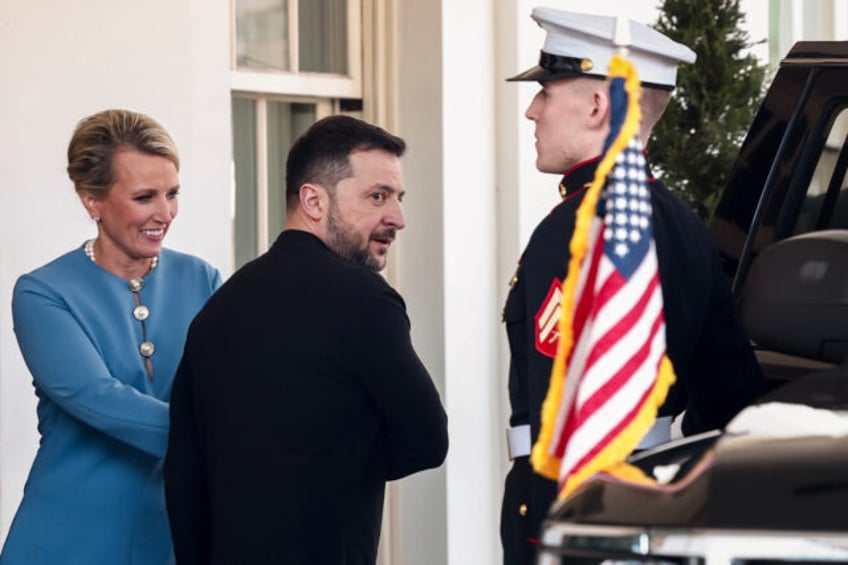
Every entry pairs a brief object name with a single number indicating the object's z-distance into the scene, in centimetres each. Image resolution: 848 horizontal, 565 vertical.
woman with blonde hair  638
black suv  376
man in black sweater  607
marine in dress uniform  575
